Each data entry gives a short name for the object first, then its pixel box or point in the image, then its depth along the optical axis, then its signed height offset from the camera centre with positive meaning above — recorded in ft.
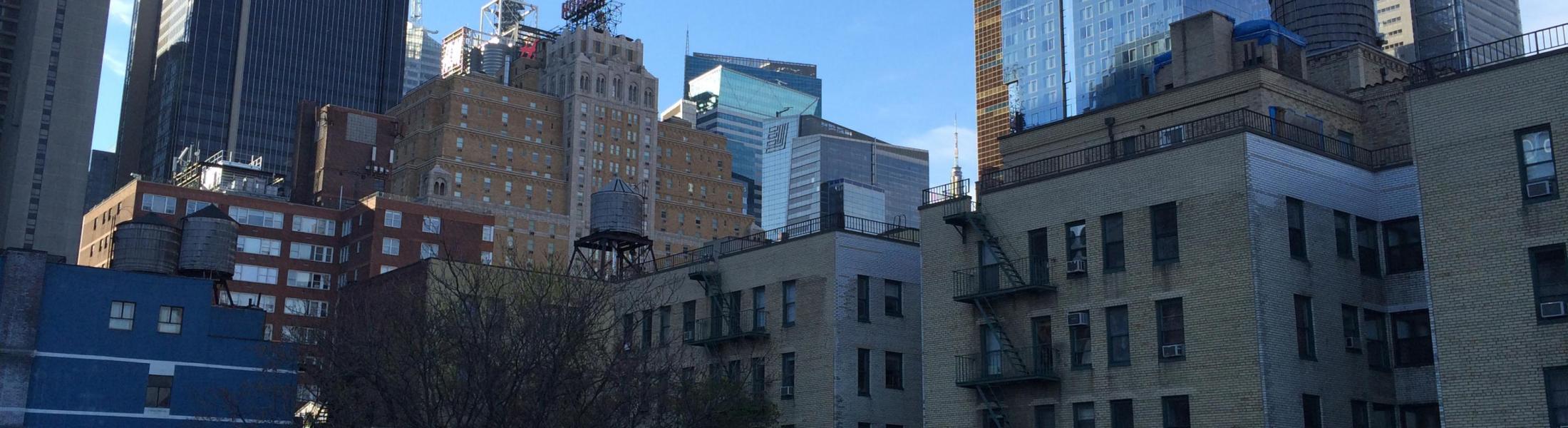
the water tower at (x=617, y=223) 261.24 +44.34
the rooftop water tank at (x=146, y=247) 270.87 +41.45
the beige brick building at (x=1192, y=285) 143.95 +20.40
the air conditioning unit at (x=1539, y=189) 123.24 +24.15
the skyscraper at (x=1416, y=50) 514.27 +164.69
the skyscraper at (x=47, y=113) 558.56 +136.61
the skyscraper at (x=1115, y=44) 589.73 +179.24
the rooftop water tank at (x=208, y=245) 277.64 +42.70
